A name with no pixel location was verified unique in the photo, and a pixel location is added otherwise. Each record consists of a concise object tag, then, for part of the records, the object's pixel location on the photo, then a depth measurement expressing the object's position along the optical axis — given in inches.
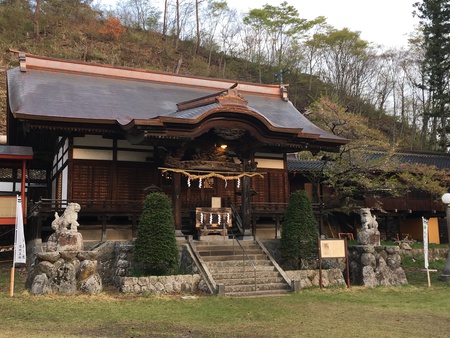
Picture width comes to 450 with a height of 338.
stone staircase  462.9
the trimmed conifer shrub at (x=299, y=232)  535.8
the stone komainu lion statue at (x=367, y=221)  566.9
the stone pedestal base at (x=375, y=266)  537.6
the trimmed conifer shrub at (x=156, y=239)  464.1
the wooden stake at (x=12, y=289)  396.5
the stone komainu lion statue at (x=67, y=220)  446.0
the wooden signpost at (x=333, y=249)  513.6
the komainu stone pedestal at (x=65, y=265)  411.2
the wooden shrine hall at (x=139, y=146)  548.7
